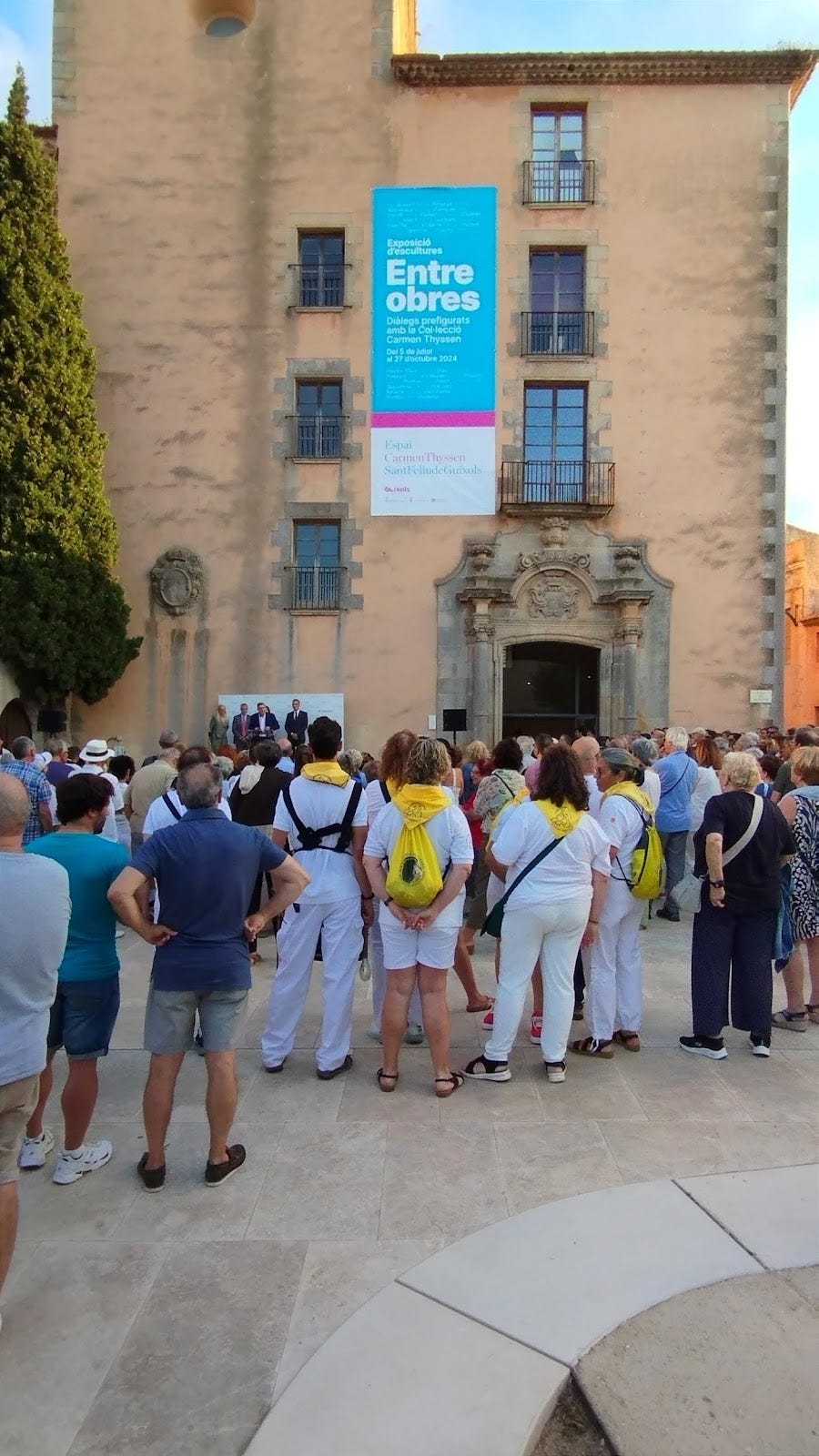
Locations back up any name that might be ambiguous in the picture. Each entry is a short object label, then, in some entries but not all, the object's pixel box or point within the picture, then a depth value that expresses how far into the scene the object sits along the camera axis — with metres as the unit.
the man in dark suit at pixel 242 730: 16.00
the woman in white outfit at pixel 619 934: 5.44
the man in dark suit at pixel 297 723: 15.97
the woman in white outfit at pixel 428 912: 4.81
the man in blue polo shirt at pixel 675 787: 9.04
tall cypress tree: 15.16
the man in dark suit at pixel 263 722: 16.05
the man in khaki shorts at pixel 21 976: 2.95
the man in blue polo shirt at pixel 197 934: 3.81
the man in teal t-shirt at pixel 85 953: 3.88
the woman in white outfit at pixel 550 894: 4.95
